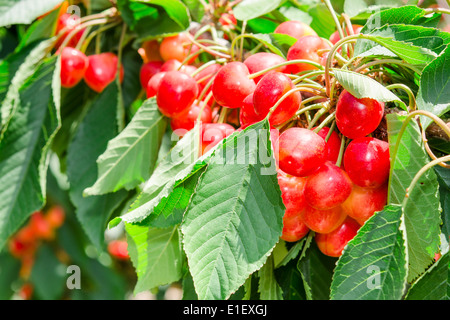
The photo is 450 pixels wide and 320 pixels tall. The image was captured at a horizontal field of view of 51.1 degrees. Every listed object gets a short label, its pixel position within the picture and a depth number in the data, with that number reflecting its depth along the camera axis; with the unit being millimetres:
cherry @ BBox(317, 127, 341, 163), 613
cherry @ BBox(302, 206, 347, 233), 582
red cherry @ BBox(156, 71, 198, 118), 716
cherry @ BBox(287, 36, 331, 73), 647
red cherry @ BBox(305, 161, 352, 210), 545
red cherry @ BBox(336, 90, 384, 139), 542
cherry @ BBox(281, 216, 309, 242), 621
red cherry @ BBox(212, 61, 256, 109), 635
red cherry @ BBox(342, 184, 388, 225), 566
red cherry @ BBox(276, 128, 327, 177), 535
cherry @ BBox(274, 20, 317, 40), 739
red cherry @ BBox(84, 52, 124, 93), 940
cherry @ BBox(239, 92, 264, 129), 609
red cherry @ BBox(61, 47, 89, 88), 902
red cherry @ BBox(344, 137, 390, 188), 544
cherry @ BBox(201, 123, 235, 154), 644
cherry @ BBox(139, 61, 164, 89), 900
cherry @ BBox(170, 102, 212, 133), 749
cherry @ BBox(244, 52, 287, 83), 664
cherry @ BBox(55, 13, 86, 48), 977
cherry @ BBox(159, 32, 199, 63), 870
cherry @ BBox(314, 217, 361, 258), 613
